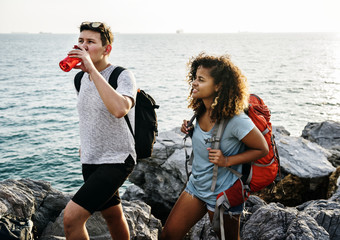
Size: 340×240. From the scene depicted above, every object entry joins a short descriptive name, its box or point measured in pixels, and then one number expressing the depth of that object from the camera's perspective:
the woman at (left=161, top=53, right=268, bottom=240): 3.01
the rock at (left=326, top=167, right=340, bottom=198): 7.51
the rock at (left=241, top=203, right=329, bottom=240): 3.77
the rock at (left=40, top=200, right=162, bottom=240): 4.38
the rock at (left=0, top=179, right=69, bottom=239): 3.48
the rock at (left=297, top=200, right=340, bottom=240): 4.34
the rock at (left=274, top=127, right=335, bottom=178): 7.88
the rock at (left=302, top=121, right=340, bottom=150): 12.80
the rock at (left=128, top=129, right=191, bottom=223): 8.02
